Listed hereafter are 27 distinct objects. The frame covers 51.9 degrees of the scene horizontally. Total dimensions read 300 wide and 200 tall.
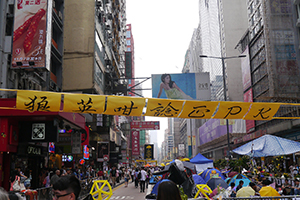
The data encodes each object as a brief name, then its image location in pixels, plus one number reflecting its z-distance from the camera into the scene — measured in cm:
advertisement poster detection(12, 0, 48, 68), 1576
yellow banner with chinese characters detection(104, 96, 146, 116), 1075
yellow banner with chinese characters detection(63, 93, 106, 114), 1055
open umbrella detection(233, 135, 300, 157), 1455
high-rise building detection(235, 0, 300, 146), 3106
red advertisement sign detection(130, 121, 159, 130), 5294
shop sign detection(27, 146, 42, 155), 1717
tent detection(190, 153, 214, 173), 2491
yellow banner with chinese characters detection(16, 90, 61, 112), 1034
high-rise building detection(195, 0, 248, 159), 6406
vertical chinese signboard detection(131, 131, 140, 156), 7012
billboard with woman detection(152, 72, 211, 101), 2759
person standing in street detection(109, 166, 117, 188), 2834
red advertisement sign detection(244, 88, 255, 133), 4384
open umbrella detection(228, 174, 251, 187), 1208
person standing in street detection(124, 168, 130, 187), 2619
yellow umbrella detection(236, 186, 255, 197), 833
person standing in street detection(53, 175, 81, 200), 294
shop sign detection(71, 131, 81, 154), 2242
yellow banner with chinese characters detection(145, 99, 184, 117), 1101
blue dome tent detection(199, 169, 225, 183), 1314
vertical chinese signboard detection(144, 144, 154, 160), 6925
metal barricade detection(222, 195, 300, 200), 661
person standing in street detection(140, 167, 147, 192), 2231
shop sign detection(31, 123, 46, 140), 1605
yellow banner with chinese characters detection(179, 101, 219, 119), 1127
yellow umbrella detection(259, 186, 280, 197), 823
